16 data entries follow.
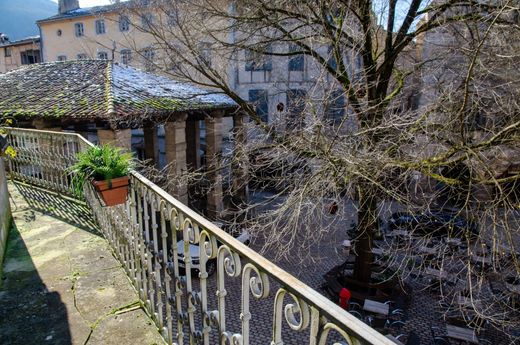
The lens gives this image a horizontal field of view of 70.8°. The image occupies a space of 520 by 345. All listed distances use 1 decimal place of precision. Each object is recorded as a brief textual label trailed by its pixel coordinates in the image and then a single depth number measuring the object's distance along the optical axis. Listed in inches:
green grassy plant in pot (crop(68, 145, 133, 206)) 111.6
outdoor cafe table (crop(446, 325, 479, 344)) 325.1
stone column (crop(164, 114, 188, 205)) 520.7
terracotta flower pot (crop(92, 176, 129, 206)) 110.3
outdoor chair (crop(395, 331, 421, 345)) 315.3
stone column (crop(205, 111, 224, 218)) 592.1
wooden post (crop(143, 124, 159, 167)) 615.5
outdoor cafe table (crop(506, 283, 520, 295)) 339.4
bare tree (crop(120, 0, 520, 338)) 247.0
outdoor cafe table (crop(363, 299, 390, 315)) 370.9
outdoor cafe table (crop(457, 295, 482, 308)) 252.5
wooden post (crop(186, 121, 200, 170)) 705.6
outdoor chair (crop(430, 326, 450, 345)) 340.5
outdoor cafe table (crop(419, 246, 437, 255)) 300.4
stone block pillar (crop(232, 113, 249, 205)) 334.6
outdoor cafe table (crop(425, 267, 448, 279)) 389.4
